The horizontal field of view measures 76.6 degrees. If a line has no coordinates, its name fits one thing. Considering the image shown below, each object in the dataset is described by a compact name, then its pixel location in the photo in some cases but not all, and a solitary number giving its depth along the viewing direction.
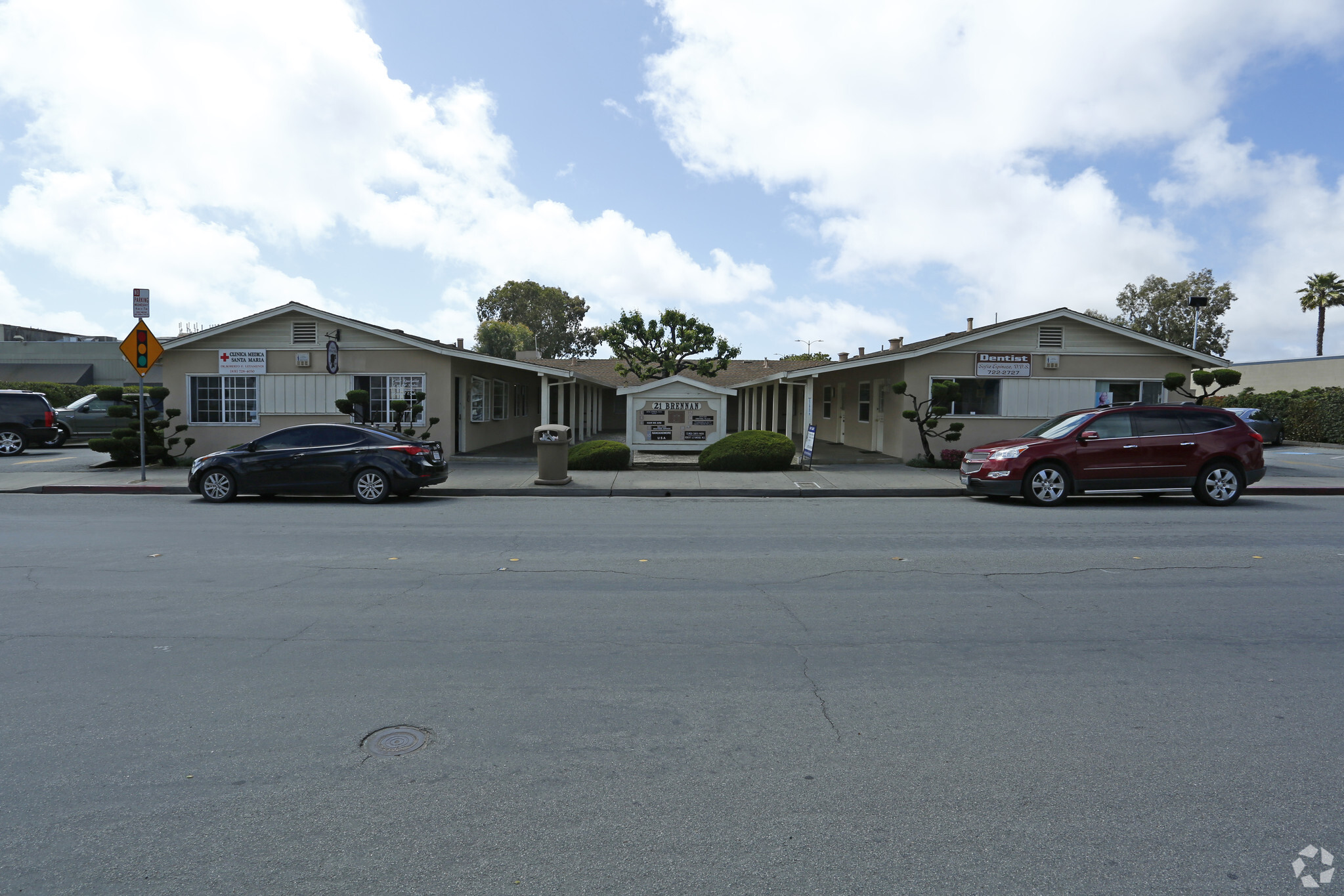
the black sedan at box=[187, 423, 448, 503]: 14.14
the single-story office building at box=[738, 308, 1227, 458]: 21.36
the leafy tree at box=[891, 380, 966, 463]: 19.19
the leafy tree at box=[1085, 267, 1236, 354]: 52.75
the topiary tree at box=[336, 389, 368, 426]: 19.33
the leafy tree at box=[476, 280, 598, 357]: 80.94
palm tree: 51.81
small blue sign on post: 19.25
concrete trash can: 16.39
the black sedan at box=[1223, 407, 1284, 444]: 27.58
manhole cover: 3.97
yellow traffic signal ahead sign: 16.52
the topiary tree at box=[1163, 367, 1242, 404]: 19.69
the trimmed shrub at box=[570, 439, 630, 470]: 19.27
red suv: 13.70
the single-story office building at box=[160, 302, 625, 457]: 21.48
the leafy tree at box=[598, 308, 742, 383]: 44.72
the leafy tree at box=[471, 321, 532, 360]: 69.19
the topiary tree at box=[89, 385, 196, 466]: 18.97
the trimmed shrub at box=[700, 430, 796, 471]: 18.95
